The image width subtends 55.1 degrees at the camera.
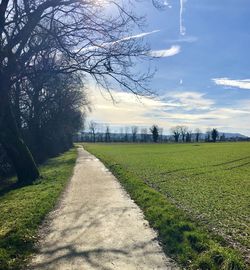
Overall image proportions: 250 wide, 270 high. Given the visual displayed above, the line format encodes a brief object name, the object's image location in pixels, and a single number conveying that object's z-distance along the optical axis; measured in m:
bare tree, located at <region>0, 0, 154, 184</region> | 8.62
